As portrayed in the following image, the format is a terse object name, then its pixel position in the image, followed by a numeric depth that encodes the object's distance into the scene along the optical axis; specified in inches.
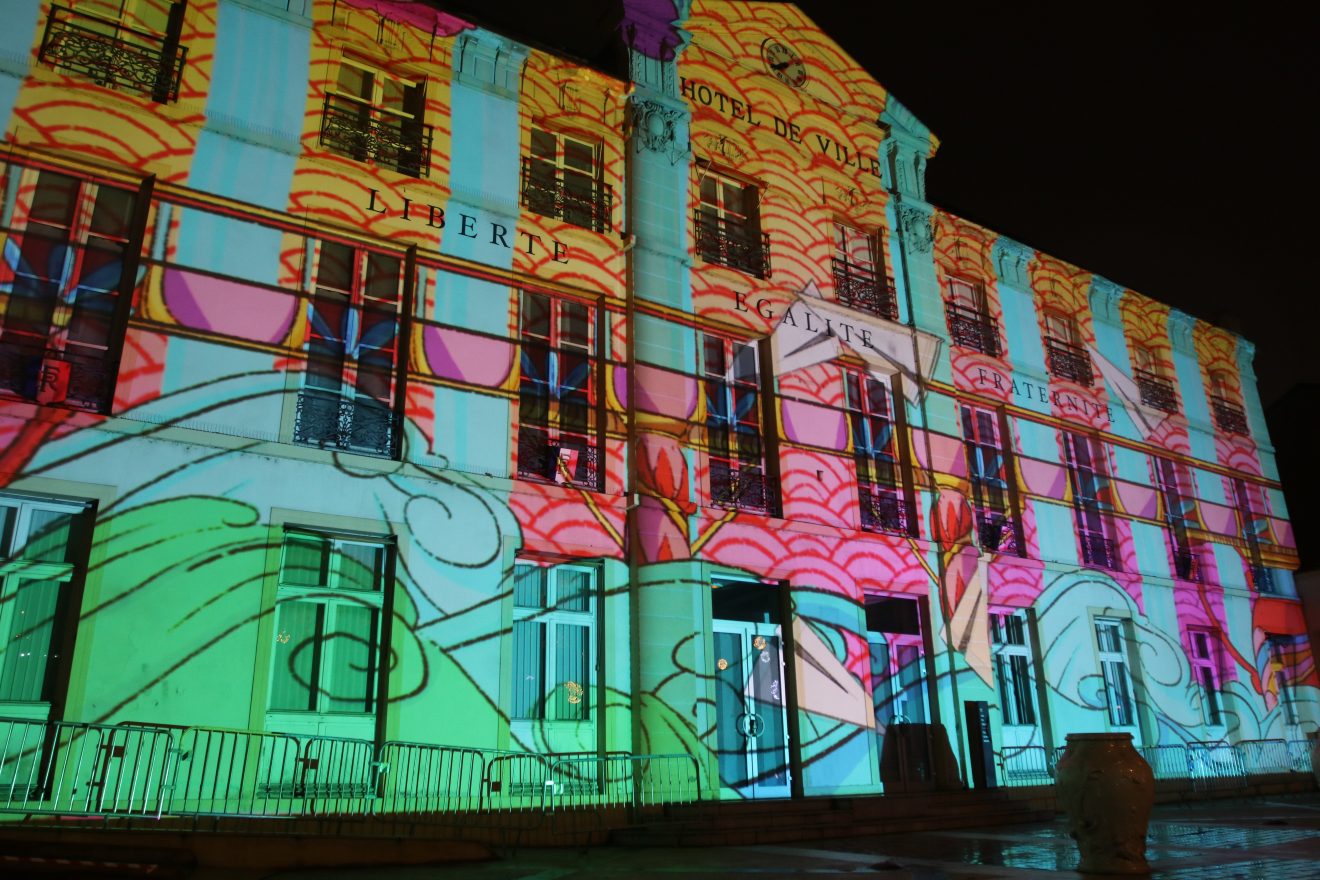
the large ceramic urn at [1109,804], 254.5
